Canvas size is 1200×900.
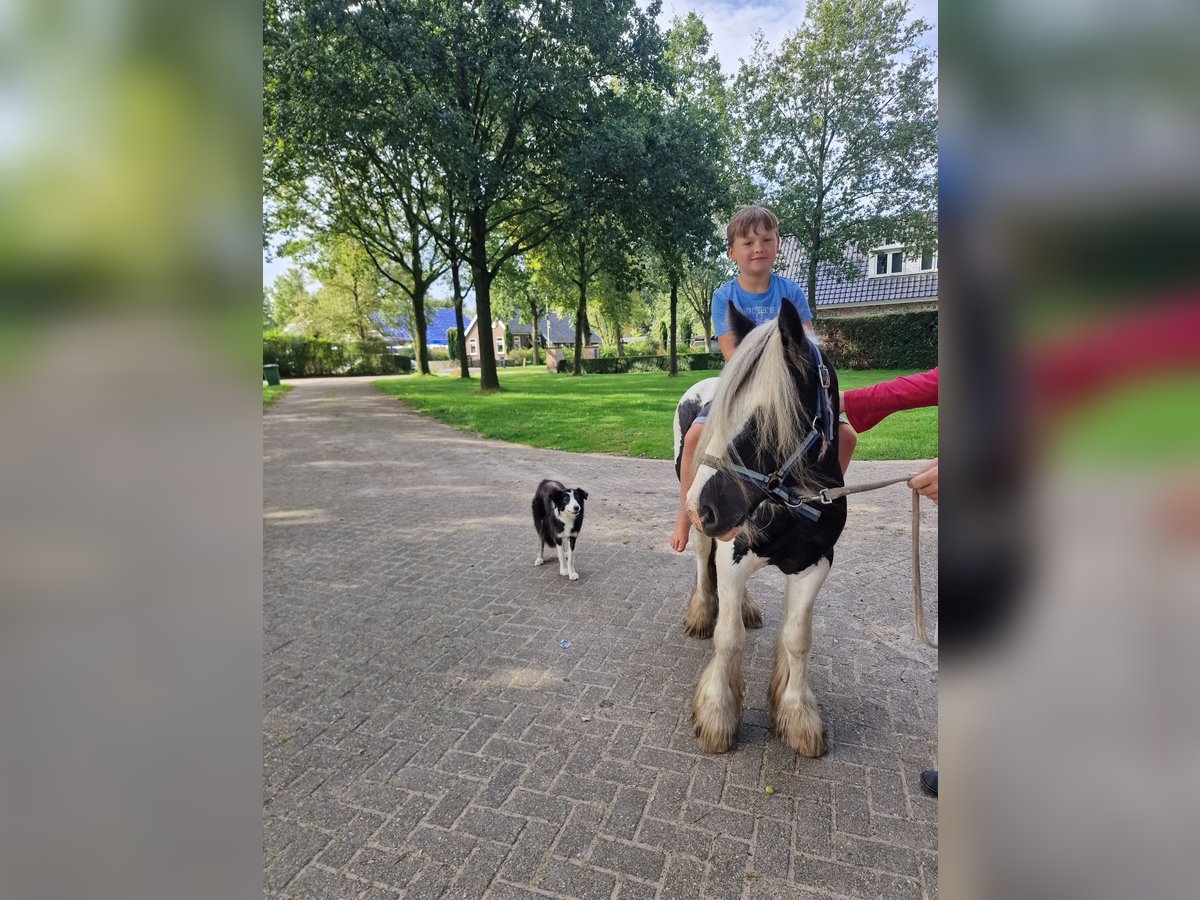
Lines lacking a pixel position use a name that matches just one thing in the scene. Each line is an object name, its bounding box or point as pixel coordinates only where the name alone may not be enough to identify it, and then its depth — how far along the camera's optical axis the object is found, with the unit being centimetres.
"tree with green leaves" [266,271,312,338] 4391
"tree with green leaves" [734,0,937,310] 774
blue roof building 5375
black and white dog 495
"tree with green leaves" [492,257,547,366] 2602
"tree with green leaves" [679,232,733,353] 1609
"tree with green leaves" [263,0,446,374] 1284
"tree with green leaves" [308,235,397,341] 4112
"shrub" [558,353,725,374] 3334
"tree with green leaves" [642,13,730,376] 1434
